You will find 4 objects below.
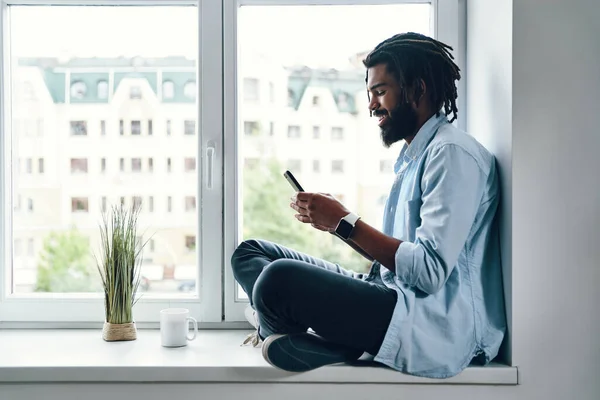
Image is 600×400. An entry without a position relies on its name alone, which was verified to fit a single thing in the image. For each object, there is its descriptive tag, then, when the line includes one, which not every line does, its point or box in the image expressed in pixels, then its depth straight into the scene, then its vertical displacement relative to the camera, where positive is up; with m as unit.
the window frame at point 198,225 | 2.02 -0.10
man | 1.49 -0.19
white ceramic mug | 1.81 -0.39
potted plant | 1.90 -0.27
